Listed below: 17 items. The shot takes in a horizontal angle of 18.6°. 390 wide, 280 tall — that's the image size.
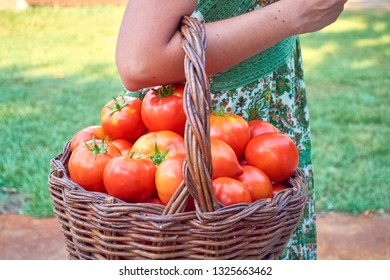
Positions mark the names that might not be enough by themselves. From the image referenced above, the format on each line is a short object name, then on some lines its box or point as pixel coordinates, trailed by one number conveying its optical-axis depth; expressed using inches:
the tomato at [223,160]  65.7
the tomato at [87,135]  70.9
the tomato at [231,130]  67.9
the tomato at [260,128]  70.2
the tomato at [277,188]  68.0
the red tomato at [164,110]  68.4
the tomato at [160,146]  66.8
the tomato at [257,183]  66.2
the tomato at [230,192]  64.5
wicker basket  62.4
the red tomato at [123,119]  70.2
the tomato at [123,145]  69.4
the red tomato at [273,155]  67.5
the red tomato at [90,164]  66.8
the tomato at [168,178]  64.4
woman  68.2
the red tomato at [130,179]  65.0
